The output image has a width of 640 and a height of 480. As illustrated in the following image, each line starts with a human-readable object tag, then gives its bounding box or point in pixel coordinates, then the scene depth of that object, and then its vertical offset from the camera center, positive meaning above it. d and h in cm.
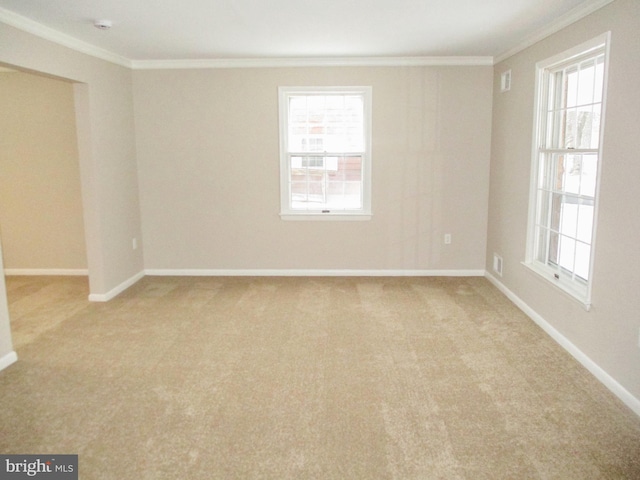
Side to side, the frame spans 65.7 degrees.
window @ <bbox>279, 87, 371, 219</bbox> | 548 +14
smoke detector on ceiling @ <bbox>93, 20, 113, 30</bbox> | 370 +105
